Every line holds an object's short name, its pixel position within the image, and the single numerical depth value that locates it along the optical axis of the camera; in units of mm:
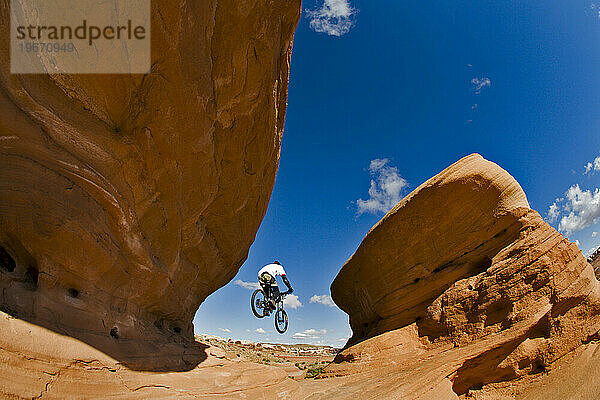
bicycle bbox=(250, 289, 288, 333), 11805
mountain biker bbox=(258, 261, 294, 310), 11566
